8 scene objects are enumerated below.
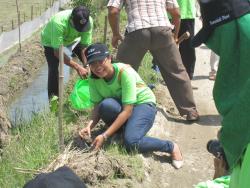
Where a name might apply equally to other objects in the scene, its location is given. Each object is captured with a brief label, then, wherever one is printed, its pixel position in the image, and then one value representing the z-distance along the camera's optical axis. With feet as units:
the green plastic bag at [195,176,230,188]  7.37
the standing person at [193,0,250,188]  4.31
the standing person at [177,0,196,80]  18.35
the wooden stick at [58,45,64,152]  11.94
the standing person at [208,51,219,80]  21.40
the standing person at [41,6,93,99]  17.74
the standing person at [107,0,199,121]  14.58
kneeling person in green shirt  12.54
